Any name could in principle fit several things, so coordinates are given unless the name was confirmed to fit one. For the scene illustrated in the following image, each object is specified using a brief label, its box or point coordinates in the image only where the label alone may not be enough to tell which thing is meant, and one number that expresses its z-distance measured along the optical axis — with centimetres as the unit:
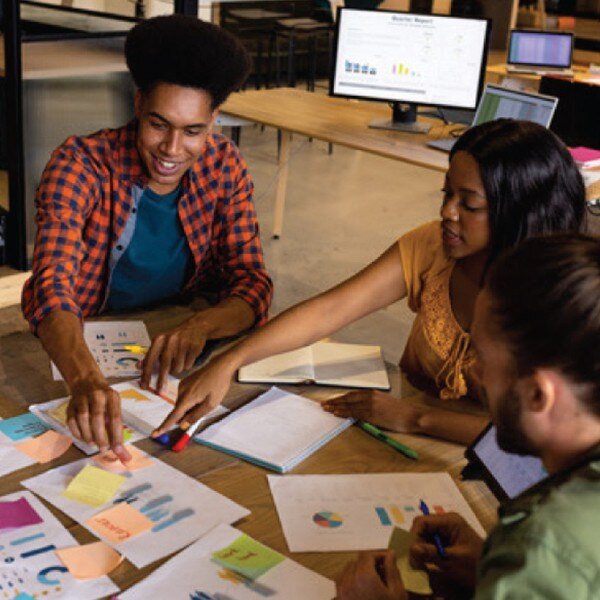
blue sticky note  150
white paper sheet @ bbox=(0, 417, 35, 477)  141
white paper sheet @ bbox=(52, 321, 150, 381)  172
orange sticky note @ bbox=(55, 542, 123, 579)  120
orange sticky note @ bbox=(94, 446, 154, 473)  143
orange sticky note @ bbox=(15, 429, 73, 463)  145
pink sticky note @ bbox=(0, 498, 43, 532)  128
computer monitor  385
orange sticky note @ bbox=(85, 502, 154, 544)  128
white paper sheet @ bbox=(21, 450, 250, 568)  126
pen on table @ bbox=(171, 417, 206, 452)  149
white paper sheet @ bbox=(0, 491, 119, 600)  116
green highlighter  153
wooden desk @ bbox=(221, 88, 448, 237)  369
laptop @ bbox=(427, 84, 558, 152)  338
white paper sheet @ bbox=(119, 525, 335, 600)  117
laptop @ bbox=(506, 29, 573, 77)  541
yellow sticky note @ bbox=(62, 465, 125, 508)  135
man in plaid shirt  182
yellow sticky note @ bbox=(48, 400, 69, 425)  153
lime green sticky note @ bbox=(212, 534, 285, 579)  122
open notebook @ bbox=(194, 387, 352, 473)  149
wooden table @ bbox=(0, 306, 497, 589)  128
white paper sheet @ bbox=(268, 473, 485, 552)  131
